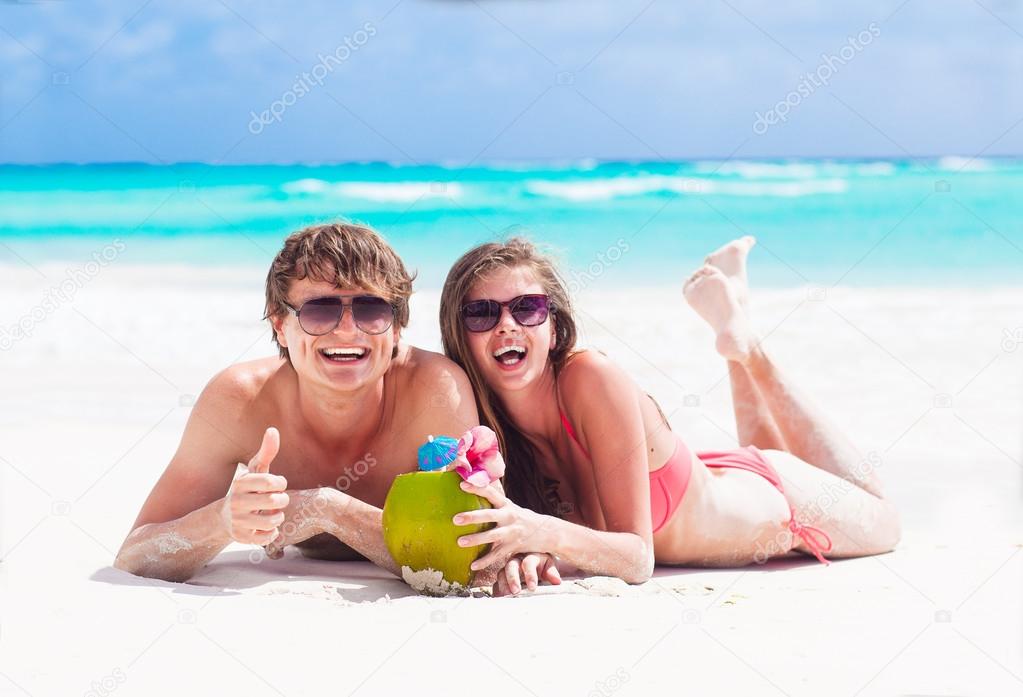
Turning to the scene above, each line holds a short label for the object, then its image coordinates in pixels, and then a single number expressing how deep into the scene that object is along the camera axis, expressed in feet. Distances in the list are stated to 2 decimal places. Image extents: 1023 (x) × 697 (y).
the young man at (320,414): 14.51
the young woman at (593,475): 14.49
